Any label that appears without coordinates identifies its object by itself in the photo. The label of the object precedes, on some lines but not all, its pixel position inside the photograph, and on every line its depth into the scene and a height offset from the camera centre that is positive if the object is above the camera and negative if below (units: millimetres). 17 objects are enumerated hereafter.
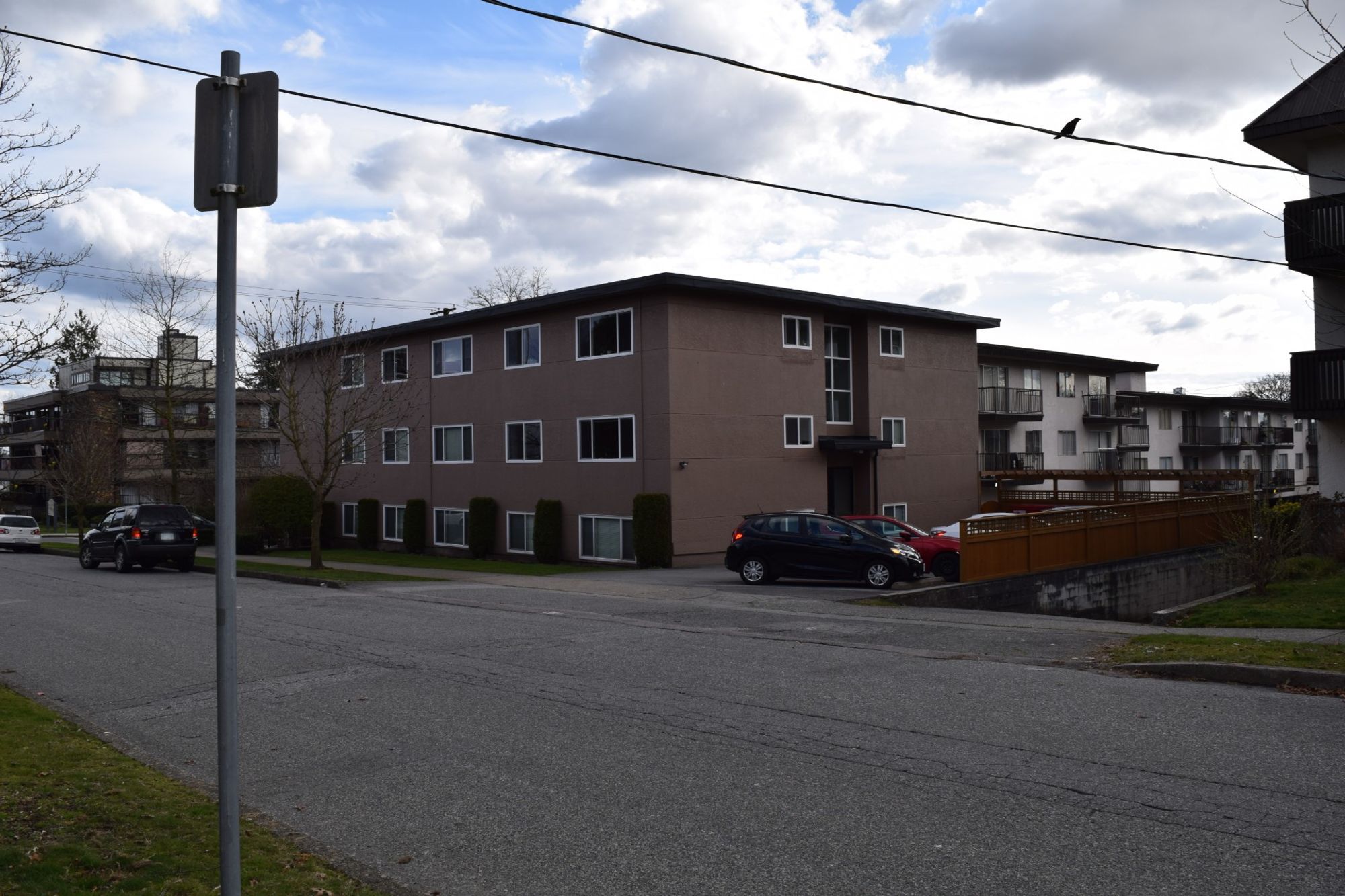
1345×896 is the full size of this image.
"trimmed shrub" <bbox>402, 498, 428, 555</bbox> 38719 -1105
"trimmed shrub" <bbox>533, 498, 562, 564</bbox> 32781 -1174
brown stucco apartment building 30391 +2421
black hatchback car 21938 -1295
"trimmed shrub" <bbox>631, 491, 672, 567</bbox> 29375 -1024
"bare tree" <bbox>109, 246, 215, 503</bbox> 37781 +3937
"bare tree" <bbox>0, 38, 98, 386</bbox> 10312 +2117
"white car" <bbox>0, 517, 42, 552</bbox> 44000 -1354
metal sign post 3854 +933
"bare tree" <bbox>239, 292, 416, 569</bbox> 30031 +3183
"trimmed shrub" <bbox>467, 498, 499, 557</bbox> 35438 -1067
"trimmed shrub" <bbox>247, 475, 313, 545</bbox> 42125 -336
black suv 28891 -1006
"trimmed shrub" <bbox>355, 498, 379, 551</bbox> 41375 -1038
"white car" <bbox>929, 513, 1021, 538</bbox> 25094 -1017
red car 24125 -1443
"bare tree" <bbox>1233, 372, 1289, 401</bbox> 94500 +7927
